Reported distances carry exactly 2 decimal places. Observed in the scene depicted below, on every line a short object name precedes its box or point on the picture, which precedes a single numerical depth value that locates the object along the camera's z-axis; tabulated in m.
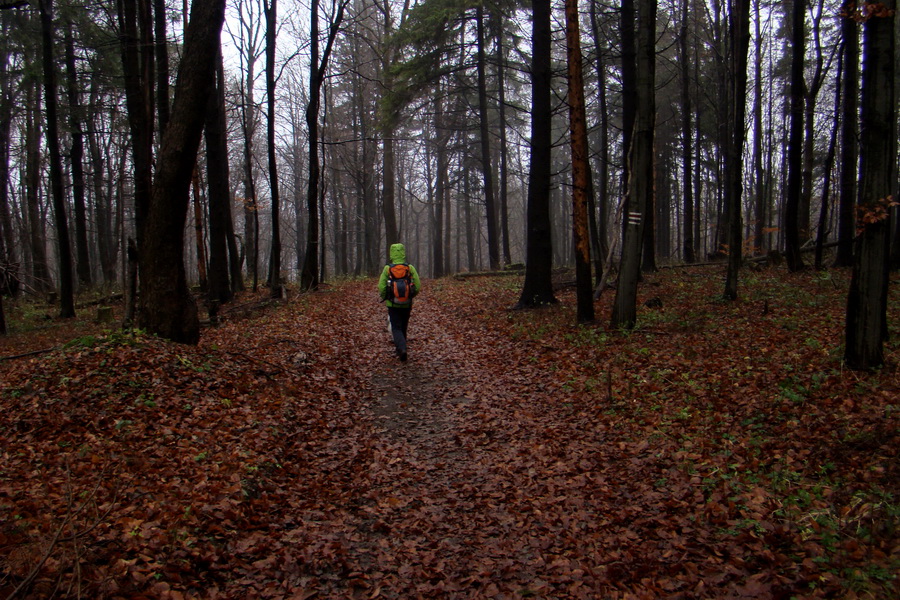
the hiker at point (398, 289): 10.15
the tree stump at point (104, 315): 15.56
